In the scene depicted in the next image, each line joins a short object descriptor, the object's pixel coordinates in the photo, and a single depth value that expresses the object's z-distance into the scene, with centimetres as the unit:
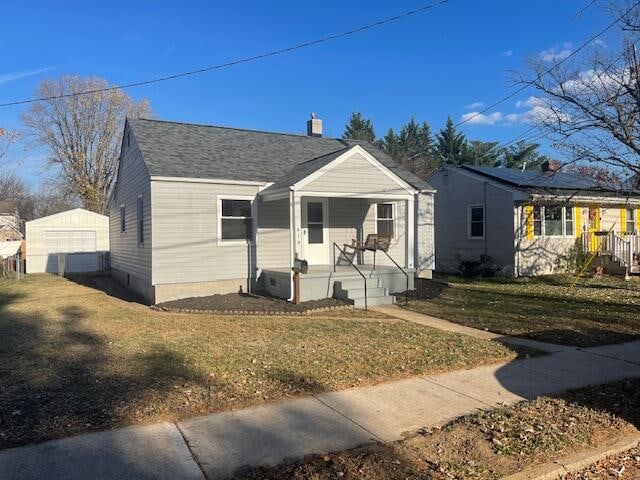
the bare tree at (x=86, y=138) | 4419
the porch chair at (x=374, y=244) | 1430
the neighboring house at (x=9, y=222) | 3342
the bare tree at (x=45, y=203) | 4766
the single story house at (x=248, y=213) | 1246
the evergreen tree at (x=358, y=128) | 5931
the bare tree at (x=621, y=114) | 1093
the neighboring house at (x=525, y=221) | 1806
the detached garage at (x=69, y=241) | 2581
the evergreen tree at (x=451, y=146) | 5147
